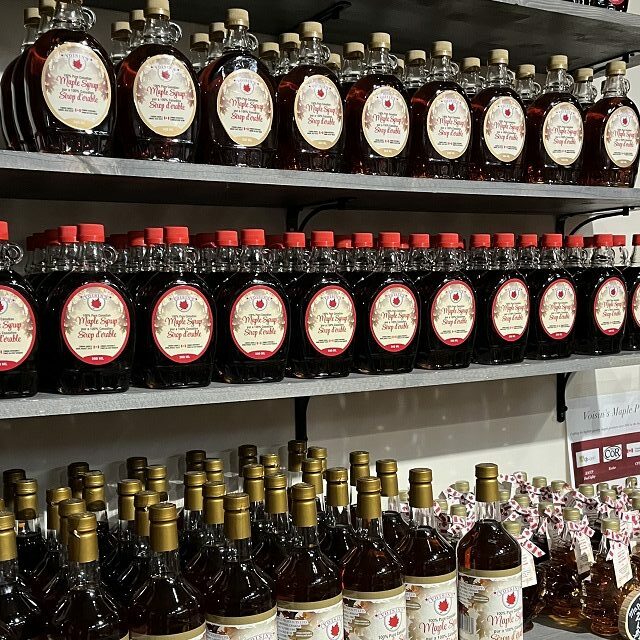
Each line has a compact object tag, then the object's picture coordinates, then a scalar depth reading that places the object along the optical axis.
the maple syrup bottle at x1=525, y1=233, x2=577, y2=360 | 1.85
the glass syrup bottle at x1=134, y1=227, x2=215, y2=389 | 1.38
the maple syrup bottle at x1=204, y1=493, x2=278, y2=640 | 1.23
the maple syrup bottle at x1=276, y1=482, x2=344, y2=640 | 1.30
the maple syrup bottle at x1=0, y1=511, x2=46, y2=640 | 1.21
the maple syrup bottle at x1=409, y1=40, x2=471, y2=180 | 1.70
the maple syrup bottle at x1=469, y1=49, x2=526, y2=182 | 1.78
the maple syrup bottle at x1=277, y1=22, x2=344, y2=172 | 1.54
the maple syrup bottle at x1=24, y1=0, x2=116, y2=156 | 1.30
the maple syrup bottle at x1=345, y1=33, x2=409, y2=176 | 1.62
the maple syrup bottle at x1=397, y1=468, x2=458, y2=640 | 1.46
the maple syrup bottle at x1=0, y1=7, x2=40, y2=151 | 1.35
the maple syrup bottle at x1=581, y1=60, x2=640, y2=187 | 1.95
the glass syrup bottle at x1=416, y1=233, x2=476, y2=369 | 1.68
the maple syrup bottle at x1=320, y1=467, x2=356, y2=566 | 1.53
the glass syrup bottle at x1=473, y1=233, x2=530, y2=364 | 1.76
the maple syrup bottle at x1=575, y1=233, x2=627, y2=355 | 1.92
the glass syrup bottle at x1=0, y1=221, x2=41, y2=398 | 1.24
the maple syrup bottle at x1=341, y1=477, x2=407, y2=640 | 1.37
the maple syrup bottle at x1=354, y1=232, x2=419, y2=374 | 1.60
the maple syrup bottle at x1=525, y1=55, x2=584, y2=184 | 1.87
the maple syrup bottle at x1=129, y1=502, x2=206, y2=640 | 1.17
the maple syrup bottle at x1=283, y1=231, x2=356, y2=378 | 1.53
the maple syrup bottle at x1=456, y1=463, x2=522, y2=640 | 1.50
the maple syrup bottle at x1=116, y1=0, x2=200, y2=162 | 1.38
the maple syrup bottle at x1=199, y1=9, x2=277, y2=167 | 1.46
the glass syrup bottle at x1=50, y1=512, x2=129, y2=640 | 1.14
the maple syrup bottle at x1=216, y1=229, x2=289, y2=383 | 1.45
